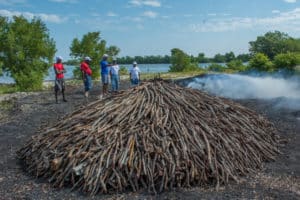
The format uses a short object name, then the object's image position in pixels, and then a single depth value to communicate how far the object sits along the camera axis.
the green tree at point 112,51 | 28.66
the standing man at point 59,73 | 13.90
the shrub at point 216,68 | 34.39
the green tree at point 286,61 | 23.02
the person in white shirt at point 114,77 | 15.78
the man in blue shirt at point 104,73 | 15.01
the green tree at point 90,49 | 26.36
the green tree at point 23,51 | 23.64
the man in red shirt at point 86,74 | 14.67
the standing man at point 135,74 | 15.75
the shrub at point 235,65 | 34.04
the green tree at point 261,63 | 24.77
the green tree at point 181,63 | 38.19
